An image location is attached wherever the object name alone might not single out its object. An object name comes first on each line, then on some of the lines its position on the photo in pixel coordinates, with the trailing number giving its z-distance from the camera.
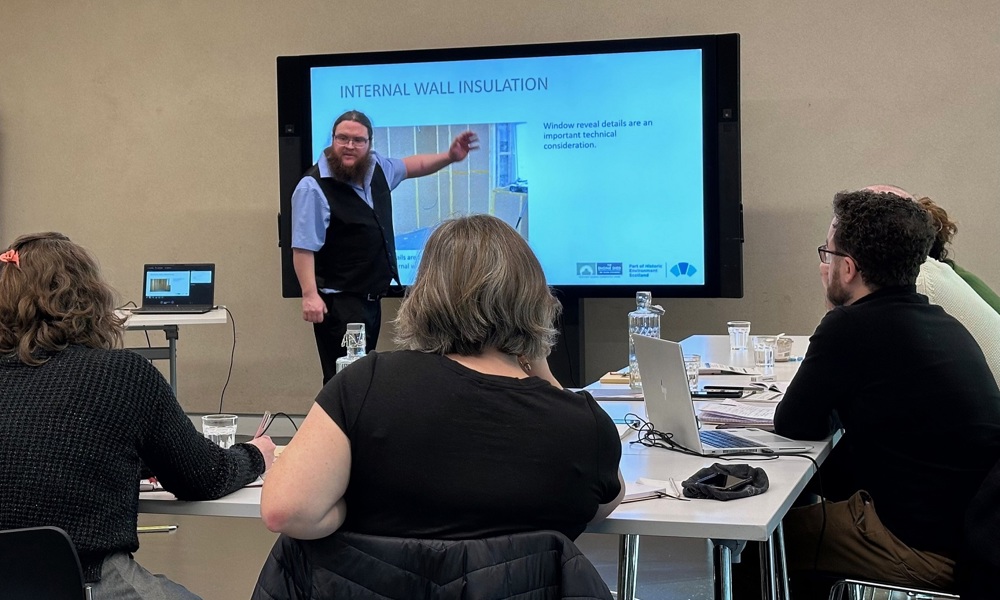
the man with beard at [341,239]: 4.55
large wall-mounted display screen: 4.69
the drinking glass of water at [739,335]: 3.69
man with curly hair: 2.05
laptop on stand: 5.09
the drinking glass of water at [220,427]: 2.23
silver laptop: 2.13
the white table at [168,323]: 4.66
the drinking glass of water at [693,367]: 2.93
